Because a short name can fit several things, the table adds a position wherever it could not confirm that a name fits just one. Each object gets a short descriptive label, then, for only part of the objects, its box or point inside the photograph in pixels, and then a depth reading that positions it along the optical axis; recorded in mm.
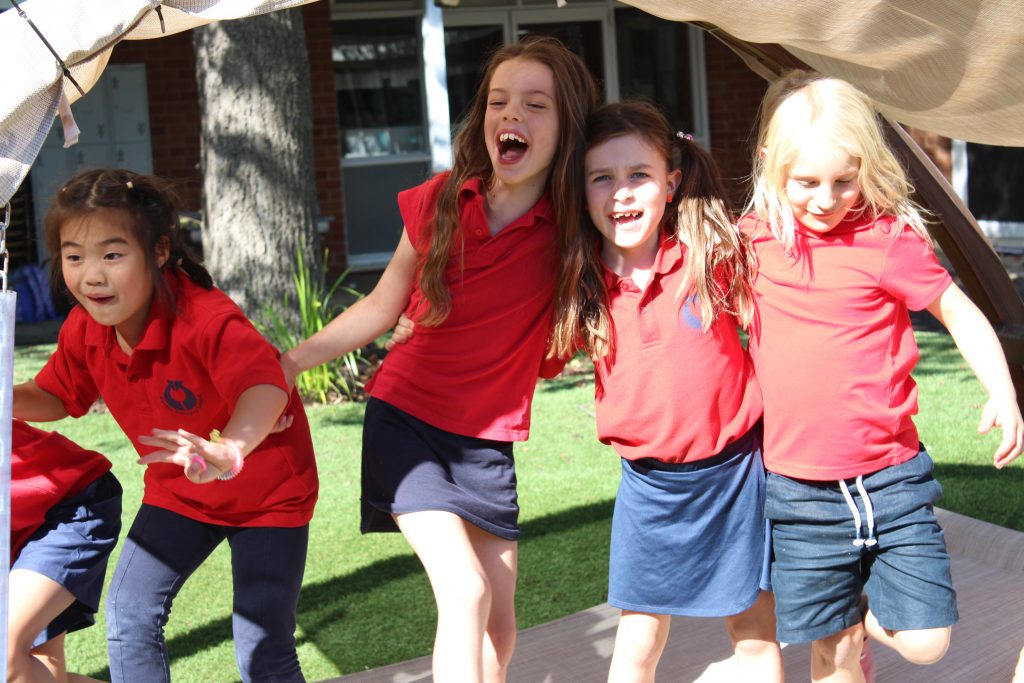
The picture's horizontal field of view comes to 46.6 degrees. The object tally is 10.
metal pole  1815
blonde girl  2711
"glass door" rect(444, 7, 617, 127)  13719
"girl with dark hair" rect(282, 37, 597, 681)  2965
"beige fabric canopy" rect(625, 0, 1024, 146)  2578
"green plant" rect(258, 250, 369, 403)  7676
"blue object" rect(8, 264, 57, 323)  11438
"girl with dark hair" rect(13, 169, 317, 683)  2791
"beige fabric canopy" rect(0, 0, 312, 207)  1874
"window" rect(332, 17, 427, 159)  13523
